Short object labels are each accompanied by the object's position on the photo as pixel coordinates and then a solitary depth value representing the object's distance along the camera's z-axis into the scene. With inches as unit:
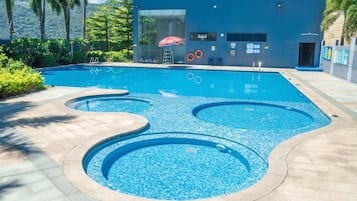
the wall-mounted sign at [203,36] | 917.8
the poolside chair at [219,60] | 919.7
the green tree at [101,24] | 1330.0
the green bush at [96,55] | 968.6
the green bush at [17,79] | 375.6
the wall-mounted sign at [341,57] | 580.8
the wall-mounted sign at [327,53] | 710.5
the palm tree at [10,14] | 797.9
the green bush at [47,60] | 778.8
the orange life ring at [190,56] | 944.9
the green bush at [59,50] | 813.2
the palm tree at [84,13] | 1182.0
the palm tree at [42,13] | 977.5
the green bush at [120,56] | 1039.6
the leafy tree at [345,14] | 543.8
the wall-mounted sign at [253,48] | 887.7
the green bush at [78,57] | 901.3
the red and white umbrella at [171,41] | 840.3
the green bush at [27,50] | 703.6
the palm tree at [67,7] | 954.1
